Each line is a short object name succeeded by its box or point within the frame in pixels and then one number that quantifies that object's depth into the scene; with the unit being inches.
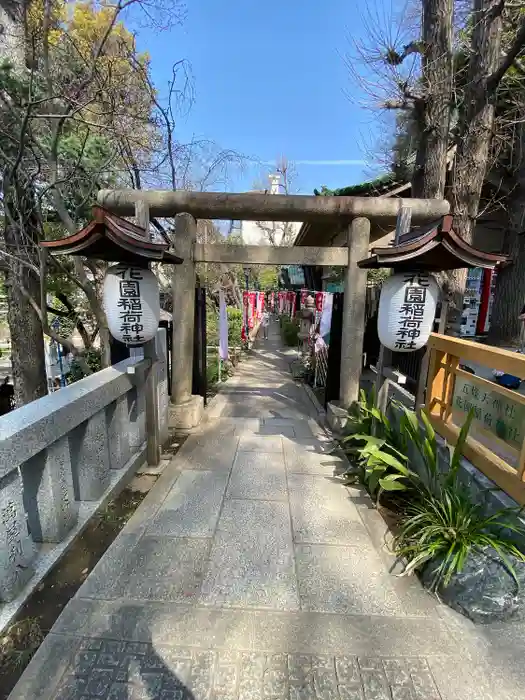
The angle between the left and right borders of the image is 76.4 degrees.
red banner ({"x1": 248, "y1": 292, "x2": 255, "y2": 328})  560.7
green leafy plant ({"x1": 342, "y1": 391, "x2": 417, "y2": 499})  136.0
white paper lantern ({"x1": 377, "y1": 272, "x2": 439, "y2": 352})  139.9
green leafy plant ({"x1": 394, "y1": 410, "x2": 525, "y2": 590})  94.4
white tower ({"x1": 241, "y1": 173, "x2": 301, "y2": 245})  899.5
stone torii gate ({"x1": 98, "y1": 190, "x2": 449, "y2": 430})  199.8
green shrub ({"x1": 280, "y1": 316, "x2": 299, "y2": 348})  645.9
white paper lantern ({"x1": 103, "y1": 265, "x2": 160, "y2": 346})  140.2
